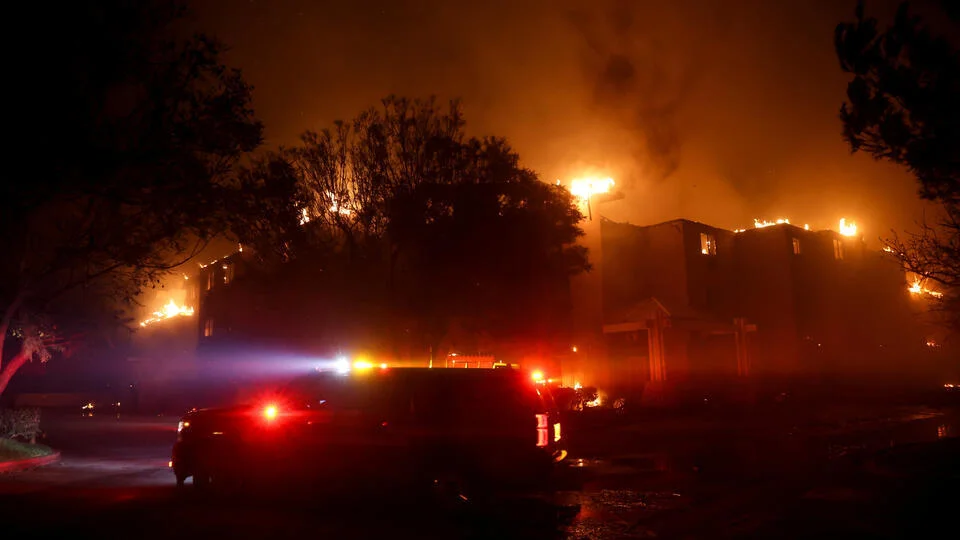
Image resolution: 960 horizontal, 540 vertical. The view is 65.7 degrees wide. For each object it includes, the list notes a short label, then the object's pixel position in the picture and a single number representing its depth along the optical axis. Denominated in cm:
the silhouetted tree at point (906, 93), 981
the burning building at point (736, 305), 3112
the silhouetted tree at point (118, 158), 1095
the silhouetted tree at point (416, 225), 2050
